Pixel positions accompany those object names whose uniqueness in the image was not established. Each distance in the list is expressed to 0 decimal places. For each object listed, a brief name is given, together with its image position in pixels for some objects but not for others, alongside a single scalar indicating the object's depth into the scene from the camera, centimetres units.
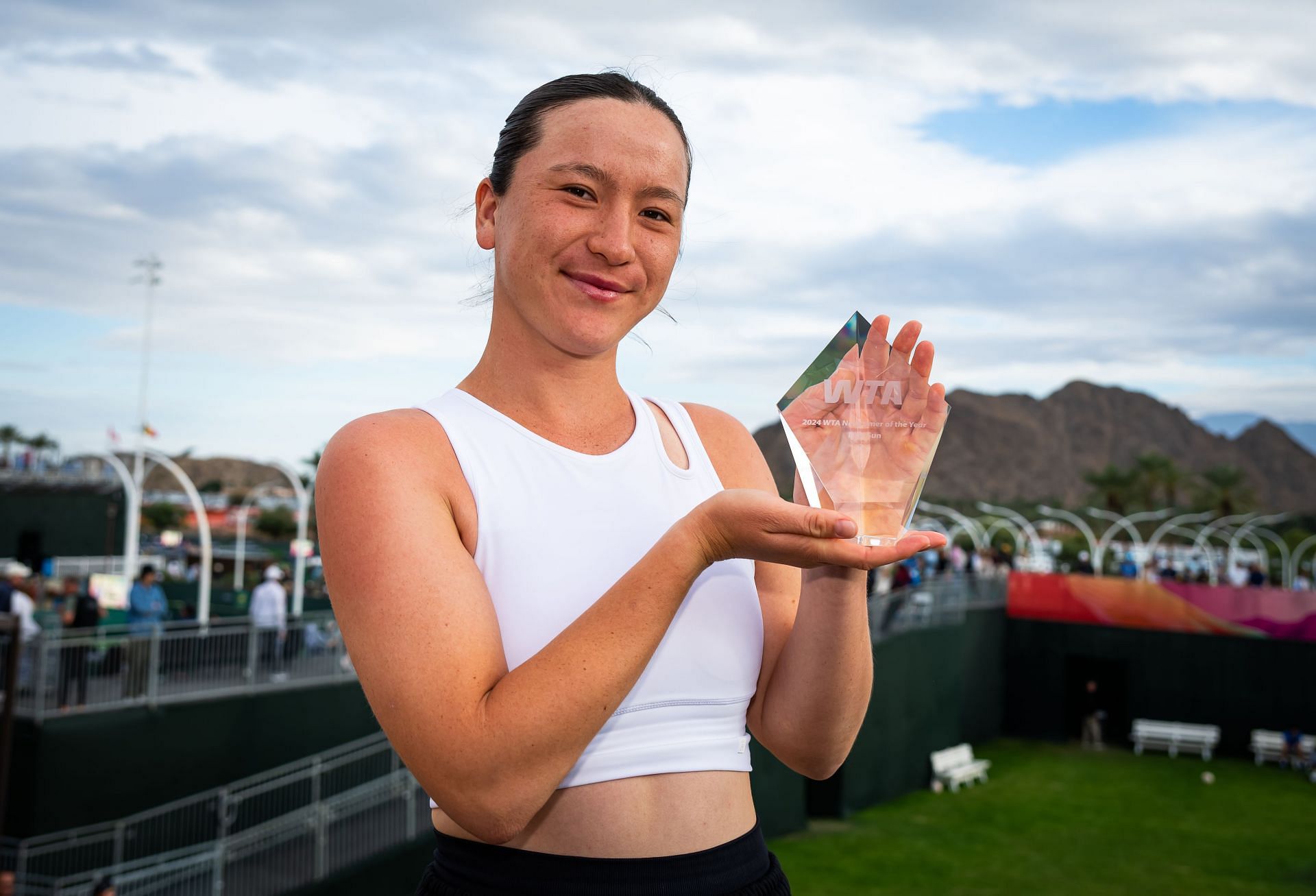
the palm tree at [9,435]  7069
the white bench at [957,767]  2472
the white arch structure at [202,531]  1848
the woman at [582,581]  142
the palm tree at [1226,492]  5638
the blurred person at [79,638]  1272
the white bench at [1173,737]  2817
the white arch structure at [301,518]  2105
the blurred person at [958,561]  3272
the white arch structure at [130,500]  1897
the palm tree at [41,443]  6744
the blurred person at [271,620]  1525
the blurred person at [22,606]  1254
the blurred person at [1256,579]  3359
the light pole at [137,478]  1898
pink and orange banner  2709
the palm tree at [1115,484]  5909
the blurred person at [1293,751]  2697
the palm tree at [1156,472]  5931
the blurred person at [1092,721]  2959
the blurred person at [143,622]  1337
